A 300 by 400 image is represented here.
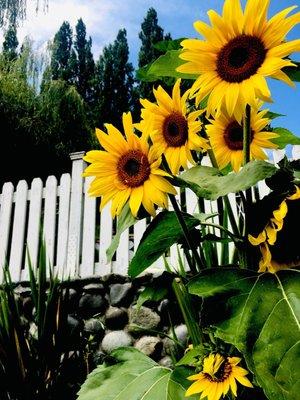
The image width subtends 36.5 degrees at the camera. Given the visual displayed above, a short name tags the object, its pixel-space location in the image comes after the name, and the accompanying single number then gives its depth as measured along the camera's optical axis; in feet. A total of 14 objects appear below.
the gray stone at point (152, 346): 10.14
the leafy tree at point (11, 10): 26.30
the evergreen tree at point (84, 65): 58.08
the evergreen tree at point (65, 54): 55.26
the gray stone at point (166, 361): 9.93
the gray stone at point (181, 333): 9.87
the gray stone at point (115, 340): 10.46
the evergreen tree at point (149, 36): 50.85
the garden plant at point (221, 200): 2.51
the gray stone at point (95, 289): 11.26
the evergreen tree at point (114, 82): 47.55
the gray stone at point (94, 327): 10.77
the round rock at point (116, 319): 10.77
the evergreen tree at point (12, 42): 59.82
